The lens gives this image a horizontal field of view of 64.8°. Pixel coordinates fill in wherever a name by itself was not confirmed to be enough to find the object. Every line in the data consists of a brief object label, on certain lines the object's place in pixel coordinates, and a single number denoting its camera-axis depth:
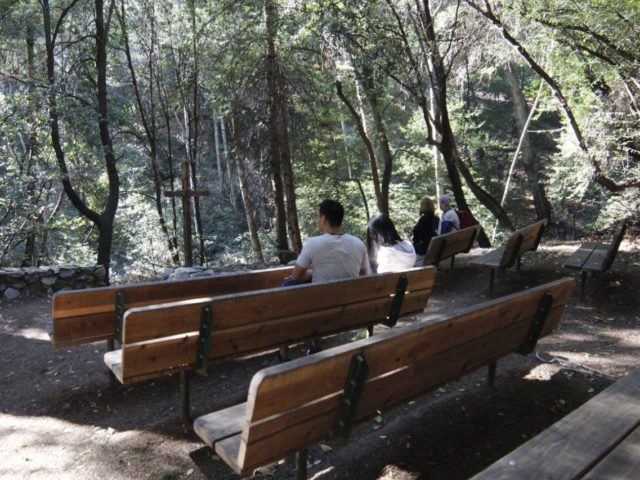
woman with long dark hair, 4.66
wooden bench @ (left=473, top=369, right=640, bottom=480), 1.58
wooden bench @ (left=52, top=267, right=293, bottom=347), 3.52
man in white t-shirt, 4.07
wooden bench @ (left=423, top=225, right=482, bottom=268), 6.59
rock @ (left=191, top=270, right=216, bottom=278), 8.12
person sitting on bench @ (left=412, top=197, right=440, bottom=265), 7.52
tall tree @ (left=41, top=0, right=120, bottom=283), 10.38
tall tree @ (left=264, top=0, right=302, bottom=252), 10.45
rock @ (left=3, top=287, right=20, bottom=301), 7.67
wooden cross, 11.33
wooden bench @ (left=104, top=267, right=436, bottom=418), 2.88
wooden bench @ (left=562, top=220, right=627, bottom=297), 5.82
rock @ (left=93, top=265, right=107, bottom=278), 8.41
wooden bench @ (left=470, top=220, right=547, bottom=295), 6.12
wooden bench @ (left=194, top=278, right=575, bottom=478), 1.91
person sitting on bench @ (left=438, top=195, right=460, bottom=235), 7.87
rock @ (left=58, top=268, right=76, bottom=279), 8.16
